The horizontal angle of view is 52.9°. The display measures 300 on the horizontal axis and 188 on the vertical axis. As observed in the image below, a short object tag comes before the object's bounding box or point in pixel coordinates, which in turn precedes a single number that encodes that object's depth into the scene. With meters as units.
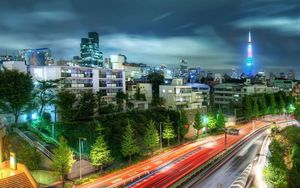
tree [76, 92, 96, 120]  47.12
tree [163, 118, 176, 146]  48.97
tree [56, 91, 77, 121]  44.66
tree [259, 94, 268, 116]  82.62
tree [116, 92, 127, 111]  59.75
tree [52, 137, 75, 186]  30.70
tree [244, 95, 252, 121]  76.68
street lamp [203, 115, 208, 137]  60.67
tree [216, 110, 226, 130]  63.20
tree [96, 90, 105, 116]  53.25
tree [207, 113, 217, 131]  61.87
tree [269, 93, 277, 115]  86.81
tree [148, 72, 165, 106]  93.00
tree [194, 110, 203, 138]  57.44
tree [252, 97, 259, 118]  78.40
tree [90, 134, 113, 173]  35.38
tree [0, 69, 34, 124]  38.31
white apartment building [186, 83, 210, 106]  99.28
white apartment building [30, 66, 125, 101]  53.84
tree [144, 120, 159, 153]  44.09
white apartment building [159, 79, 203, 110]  73.38
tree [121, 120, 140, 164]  39.81
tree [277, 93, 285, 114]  89.93
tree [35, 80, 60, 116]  45.41
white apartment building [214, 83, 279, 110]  103.00
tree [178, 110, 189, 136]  53.88
